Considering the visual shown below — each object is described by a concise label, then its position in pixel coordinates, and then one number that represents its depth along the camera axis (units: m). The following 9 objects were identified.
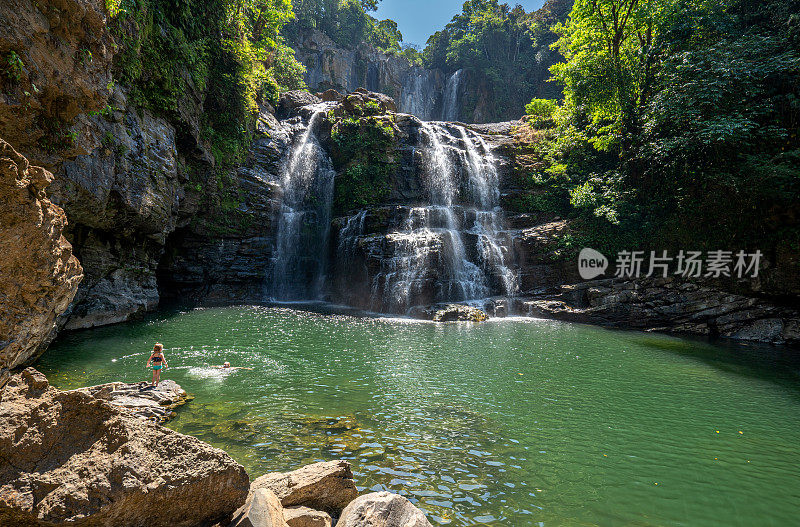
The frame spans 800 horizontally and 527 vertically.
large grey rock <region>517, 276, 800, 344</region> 15.56
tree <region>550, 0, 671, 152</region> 21.06
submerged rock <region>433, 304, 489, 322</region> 18.94
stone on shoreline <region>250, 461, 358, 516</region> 3.71
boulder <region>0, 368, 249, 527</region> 2.61
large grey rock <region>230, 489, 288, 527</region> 2.94
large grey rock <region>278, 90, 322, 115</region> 32.38
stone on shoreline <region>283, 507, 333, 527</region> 3.33
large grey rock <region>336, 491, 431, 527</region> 3.11
